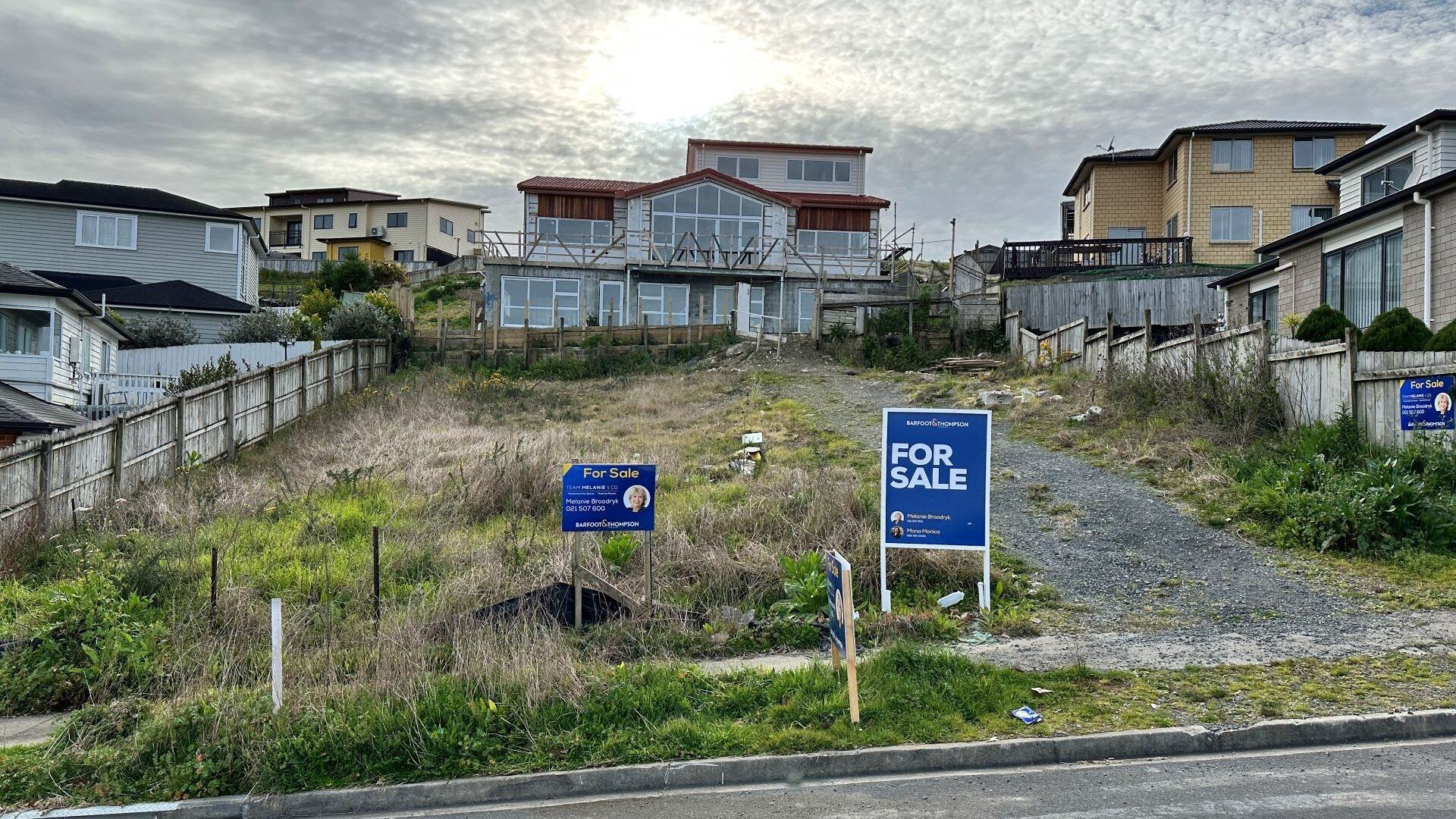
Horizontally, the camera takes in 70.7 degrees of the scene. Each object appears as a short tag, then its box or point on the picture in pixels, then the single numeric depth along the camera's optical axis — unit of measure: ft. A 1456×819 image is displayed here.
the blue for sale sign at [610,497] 29.99
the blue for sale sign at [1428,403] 39.63
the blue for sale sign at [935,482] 32.58
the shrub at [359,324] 104.22
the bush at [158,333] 107.34
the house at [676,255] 129.08
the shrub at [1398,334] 50.96
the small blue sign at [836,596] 24.49
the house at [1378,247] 57.06
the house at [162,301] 113.29
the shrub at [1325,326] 57.31
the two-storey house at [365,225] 227.81
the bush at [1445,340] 45.78
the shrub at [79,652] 26.86
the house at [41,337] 80.64
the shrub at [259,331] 108.58
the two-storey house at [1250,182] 118.62
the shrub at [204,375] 83.71
